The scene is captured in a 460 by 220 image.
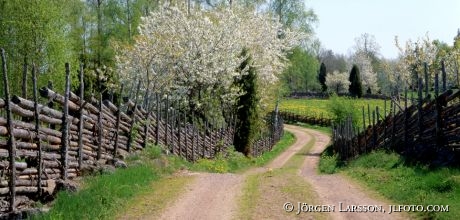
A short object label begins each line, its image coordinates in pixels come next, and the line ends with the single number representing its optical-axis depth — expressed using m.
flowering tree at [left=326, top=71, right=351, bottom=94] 99.44
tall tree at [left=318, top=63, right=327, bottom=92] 109.06
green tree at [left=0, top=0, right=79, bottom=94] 30.22
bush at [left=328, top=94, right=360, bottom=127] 46.00
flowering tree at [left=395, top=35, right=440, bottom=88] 35.49
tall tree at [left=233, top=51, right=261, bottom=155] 31.55
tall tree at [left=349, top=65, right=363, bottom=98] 89.69
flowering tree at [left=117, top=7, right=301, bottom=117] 28.38
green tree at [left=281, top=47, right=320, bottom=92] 54.88
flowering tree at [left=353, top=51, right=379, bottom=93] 103.14
